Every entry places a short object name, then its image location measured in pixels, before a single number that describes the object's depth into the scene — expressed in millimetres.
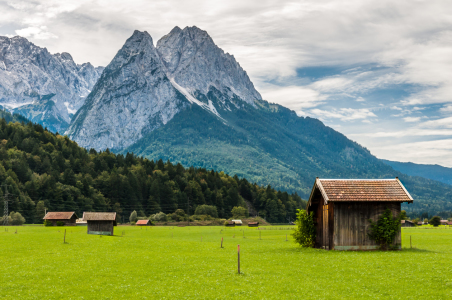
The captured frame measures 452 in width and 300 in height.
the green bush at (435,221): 184000
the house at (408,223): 192400
